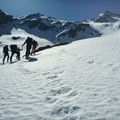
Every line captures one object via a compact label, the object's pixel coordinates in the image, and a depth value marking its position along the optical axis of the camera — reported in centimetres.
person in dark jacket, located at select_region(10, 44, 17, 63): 1169
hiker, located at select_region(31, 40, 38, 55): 1342
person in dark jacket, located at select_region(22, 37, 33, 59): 1181
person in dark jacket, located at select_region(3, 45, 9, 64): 1197
